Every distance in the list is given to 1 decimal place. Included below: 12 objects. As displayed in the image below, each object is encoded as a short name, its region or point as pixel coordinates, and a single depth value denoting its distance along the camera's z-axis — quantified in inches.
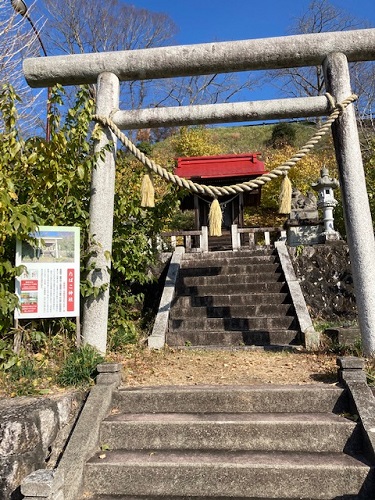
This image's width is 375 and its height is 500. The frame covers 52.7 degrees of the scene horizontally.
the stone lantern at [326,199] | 374.6
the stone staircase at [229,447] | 107.4
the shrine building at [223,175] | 551.2
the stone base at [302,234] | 394.0
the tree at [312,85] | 1015.0
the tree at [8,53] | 258.8
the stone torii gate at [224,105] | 184.4
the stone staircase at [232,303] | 263.4
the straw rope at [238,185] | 183.3
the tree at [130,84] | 805.9
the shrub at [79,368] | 151.1
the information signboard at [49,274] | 162.9
